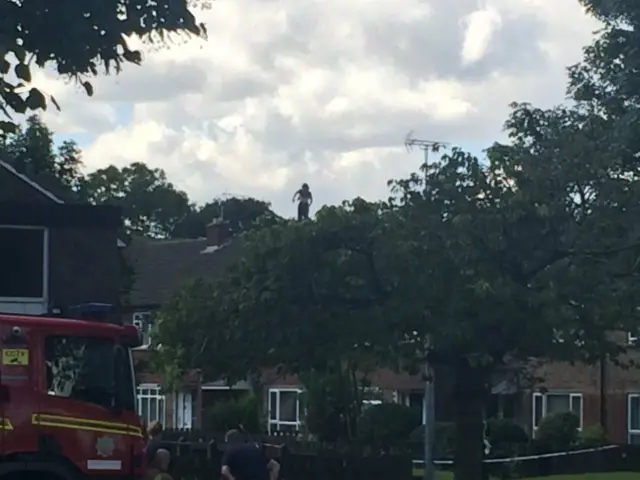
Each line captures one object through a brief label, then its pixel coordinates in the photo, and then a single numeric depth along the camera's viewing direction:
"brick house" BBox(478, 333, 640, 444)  46.44
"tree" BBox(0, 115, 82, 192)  42.02
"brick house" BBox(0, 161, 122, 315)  31.94
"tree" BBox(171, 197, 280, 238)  105.56
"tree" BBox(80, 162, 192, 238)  103.31
